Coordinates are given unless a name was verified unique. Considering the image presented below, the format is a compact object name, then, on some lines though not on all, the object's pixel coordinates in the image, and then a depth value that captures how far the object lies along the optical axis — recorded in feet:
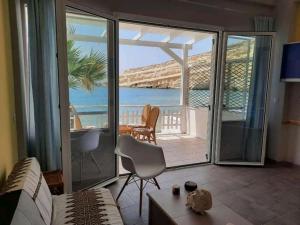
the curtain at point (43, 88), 7.59
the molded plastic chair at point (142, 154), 8.43
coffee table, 5.18
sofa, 3.66
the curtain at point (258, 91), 12.17
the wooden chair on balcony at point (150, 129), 16.24
